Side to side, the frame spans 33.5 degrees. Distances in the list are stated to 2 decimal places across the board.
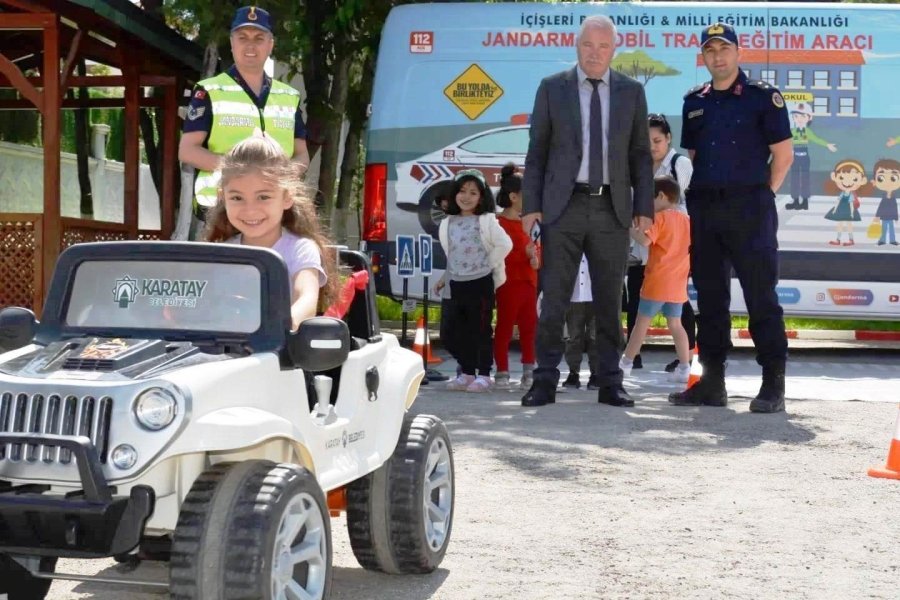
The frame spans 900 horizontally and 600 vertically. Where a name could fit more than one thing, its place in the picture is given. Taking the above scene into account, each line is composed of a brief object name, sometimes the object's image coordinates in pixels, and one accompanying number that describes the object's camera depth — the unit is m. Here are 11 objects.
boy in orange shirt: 10.20
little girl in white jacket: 10.01
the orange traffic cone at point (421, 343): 10.62
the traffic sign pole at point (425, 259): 11.10
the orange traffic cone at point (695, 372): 9.36
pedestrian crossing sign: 11.20
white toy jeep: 3.43
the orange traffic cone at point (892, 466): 6.49
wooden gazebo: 13.45
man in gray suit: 8.73
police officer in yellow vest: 6.37
